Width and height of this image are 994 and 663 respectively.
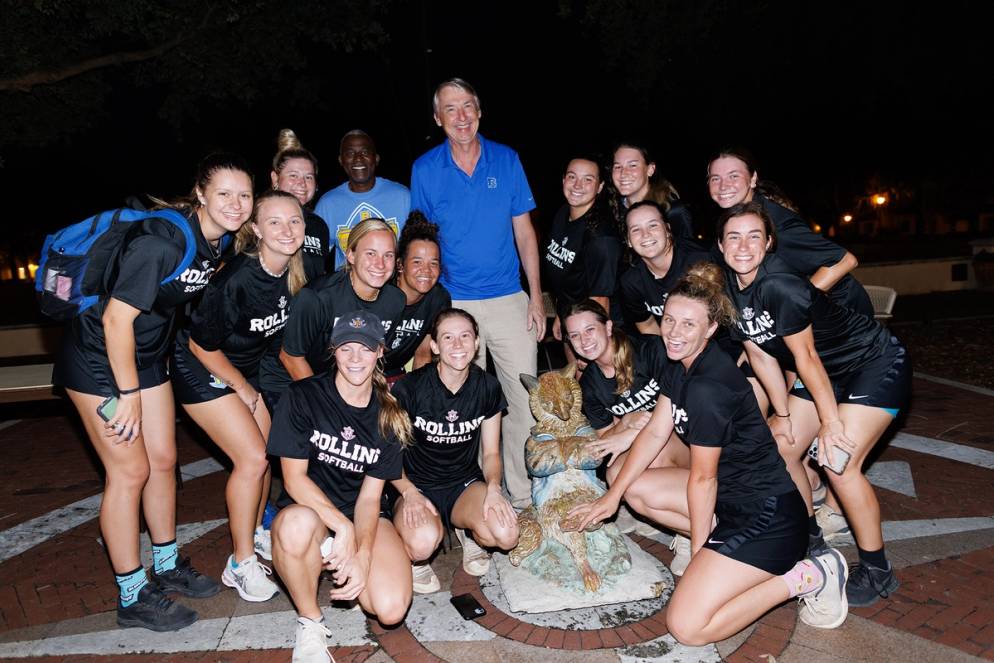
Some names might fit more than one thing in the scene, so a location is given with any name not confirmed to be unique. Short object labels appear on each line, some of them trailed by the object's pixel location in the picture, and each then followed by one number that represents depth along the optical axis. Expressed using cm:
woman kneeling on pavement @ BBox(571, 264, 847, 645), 357
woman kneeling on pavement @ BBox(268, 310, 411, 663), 355
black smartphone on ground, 398
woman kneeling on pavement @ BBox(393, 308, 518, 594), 410
